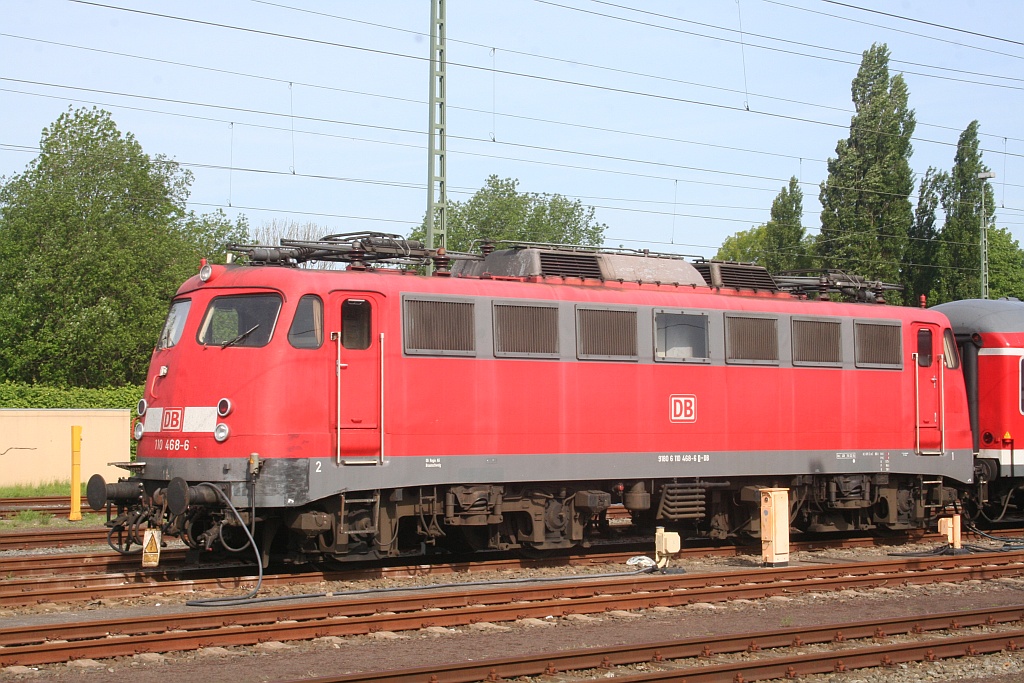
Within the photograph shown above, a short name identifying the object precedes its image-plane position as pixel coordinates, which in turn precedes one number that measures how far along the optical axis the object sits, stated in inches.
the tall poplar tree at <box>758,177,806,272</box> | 2378.2
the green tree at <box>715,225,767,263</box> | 3981.3
